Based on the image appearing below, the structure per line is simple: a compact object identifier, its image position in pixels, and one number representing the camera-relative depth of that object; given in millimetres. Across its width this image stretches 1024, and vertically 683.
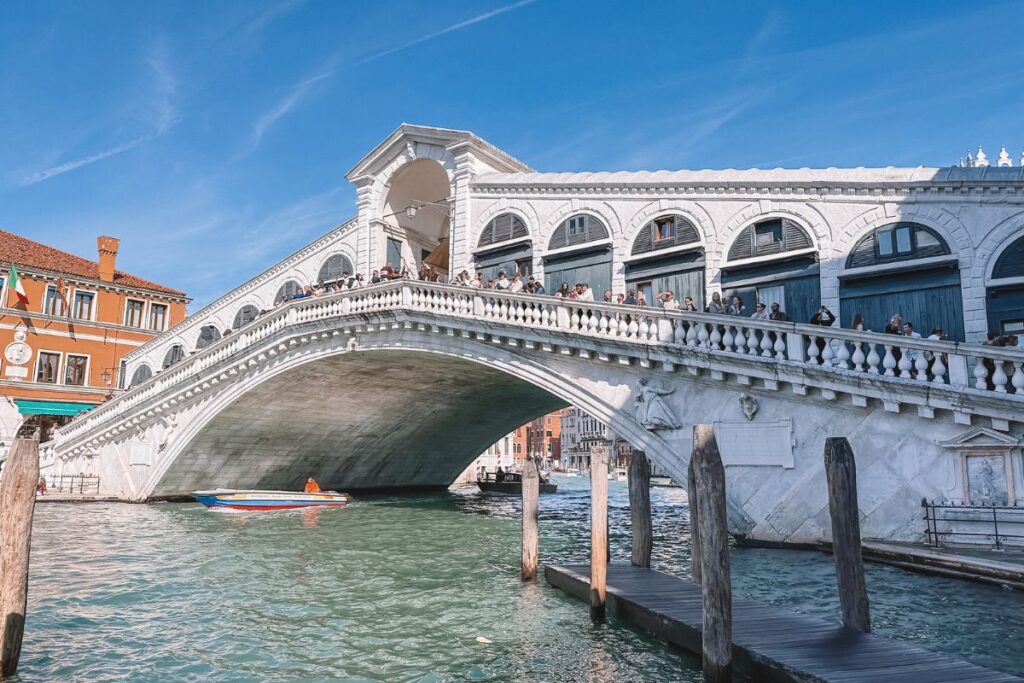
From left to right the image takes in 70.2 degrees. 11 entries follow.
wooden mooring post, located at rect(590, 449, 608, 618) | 7965
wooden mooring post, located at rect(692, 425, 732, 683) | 5746
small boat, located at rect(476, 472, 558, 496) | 32125
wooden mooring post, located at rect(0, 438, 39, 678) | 5957
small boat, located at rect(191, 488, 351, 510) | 19269
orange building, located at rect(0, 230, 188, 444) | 28141
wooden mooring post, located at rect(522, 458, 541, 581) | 9695
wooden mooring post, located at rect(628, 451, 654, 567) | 9430
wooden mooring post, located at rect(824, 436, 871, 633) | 6141
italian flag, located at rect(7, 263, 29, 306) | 27078
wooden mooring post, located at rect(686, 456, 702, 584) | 8406
